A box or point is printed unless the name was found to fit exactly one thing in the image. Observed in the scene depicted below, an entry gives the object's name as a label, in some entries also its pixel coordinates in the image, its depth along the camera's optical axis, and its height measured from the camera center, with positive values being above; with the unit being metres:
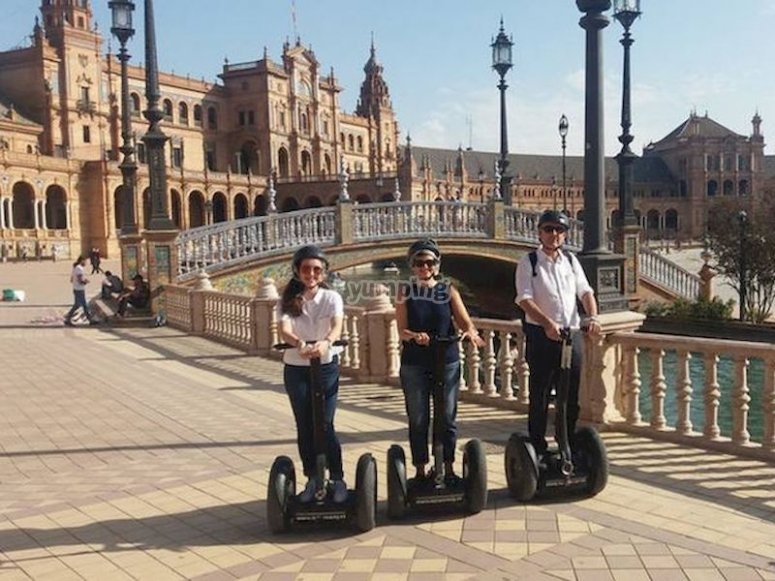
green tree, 24.78 -0.71
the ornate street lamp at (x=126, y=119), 18.03 +3.74
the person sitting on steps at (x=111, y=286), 20.97 -1.02
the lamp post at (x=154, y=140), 16.59 +2.42
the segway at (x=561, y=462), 5.25 -1.56
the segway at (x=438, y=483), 4.96 -1.58
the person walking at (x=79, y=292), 17.59 -0.96
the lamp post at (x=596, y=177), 7.86 +0.64
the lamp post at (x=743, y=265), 24.19 -0.97
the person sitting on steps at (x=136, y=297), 17.80 -1.10
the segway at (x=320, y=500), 4.80 -1.60
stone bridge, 19.89 +0.17
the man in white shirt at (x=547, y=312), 5.27 -0.50
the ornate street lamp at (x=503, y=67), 22.62 +5.15
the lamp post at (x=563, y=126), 30.16 +4.42
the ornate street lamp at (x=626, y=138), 19.98 +2.59
